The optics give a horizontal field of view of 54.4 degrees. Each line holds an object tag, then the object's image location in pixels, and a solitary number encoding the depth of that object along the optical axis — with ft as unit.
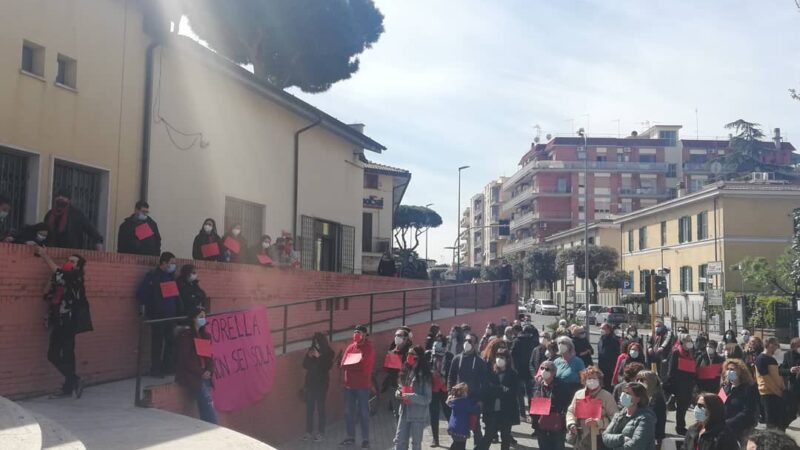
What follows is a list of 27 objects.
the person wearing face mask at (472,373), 35.68
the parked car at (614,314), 154.97
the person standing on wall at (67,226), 34.50
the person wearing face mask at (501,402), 36.17
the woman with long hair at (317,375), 40.40
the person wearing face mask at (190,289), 36.60
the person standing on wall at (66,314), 29.43
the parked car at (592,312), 168.86
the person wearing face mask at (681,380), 44.14
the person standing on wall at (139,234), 38.70
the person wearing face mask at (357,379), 39.47
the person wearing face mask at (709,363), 45.52
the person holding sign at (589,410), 27.32
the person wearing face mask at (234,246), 47.34
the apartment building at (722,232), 157.89
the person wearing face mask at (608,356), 48.26
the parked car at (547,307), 208.74
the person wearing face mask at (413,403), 34.19
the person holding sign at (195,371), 30.89
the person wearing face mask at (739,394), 29.50
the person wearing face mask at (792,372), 44.14
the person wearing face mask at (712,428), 22.80
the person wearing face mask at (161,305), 34.94
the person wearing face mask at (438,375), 40.39
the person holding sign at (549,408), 32.63
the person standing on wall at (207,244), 44.34
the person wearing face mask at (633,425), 23.48
